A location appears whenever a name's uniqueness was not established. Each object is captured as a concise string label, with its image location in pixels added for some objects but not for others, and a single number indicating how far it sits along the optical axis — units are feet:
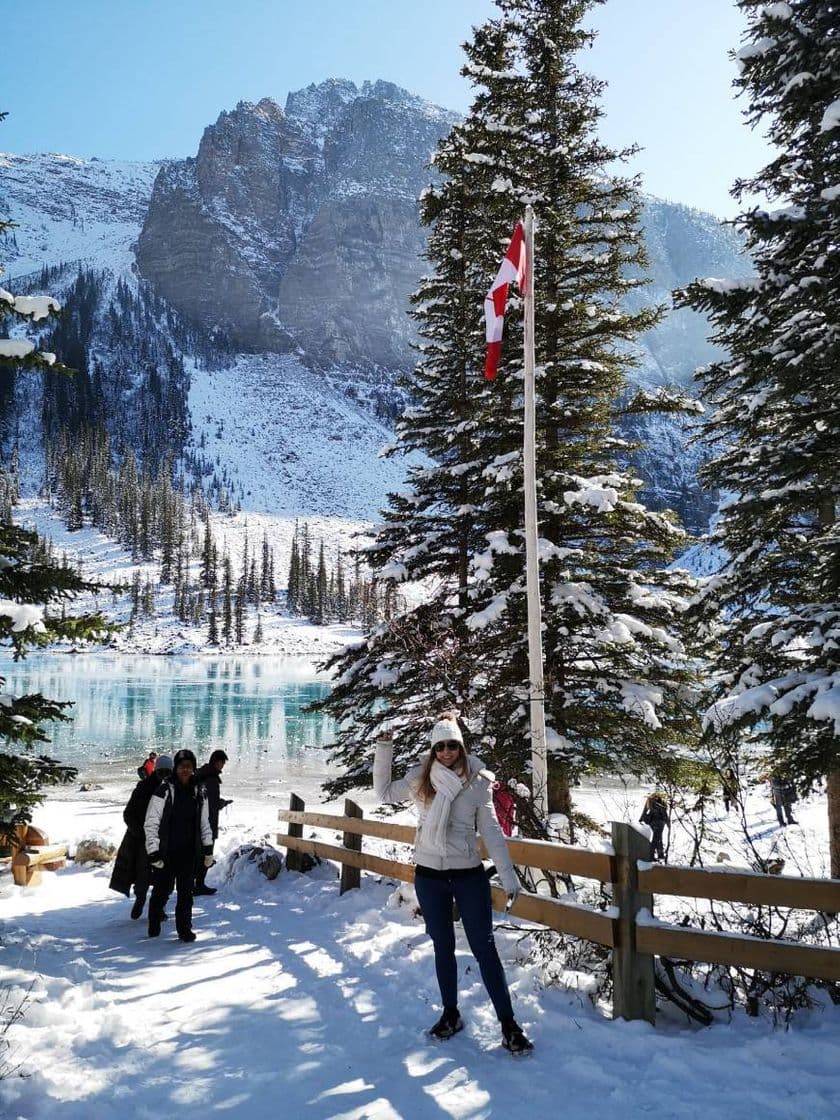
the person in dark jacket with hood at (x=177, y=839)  24.86
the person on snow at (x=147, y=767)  38.89
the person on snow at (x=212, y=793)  32.55
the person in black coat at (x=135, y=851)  28.68
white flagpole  29.07
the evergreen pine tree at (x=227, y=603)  384.68
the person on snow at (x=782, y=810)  63.31
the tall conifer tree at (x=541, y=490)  35.70
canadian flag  32.92
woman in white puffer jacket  14.87
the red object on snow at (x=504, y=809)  32.50
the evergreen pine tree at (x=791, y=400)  24.43
